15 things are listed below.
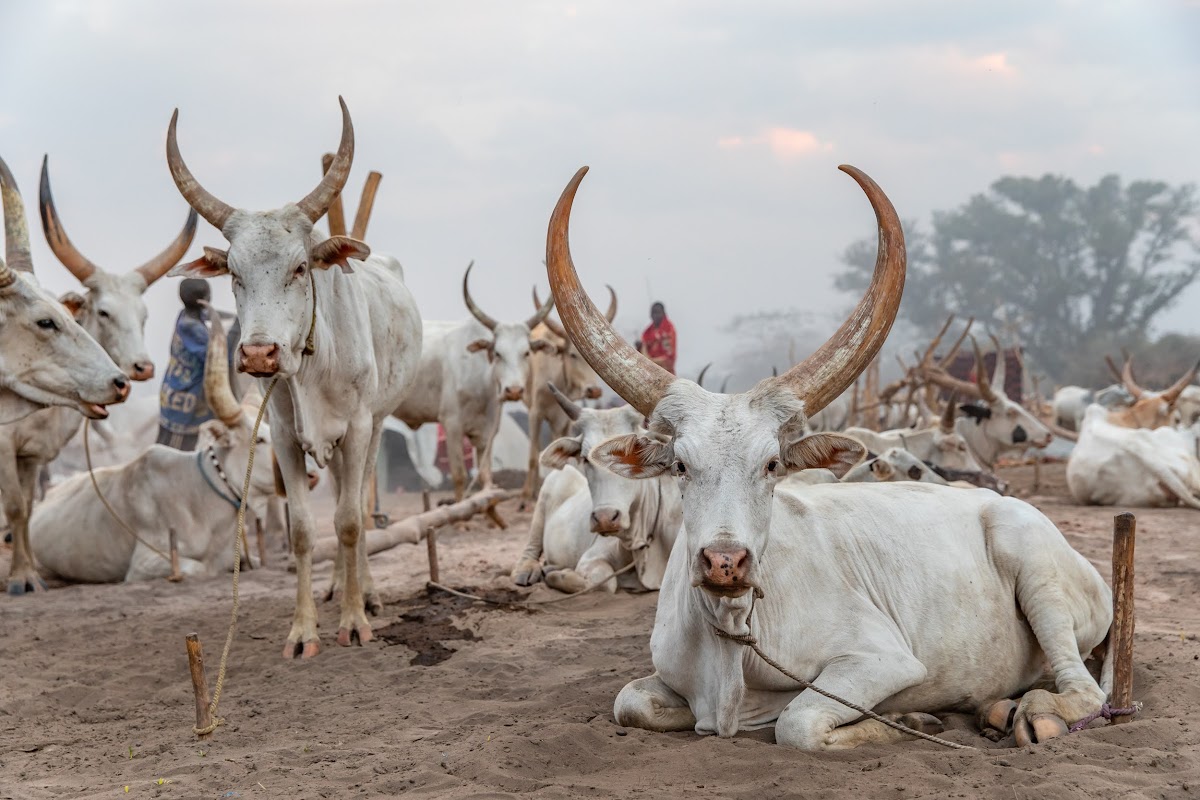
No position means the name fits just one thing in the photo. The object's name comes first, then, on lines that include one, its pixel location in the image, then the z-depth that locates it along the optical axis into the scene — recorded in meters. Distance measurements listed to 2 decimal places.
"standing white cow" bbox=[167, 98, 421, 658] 5.30
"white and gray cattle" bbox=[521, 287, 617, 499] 12.80
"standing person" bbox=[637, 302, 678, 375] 15.91
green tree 45.56
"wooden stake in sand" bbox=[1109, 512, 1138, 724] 3.88
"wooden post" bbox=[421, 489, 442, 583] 7.36
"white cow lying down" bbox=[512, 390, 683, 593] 6.52
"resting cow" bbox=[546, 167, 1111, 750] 3.73
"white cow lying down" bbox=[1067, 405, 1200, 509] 11.18
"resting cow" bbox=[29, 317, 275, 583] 8.50
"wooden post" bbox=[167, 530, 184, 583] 8.17
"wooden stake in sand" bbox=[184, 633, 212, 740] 4.20
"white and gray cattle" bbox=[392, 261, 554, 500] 11.73
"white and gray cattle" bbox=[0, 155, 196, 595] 7.69
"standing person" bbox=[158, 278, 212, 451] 9.82
